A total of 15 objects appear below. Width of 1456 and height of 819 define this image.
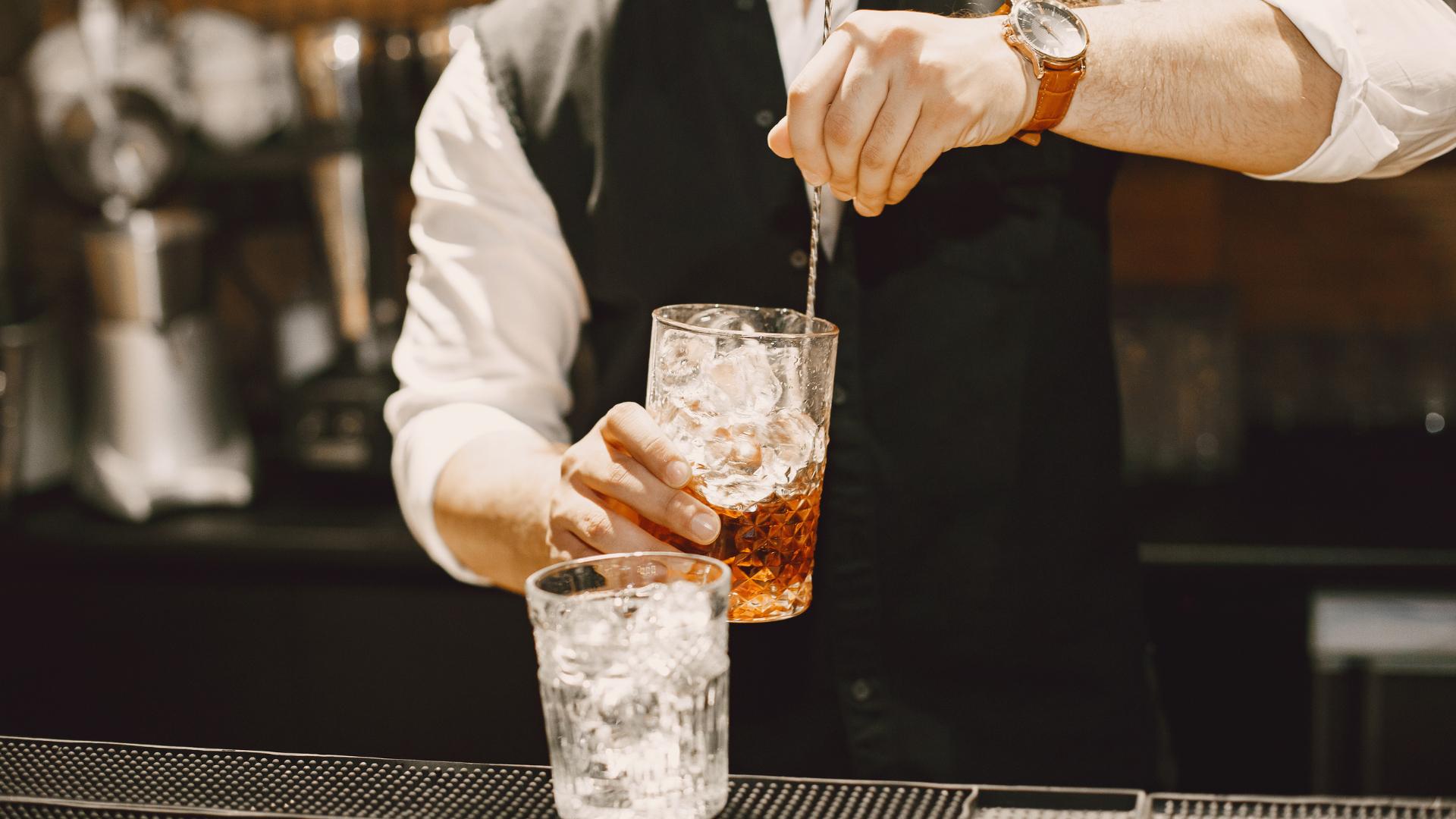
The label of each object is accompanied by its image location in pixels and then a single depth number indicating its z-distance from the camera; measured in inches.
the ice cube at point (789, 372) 34.3
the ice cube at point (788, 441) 35.2
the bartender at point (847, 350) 55.1
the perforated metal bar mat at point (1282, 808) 31.4
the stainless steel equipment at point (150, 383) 97.8
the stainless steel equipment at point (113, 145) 99.7
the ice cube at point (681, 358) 34.2
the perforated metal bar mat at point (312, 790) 31.8
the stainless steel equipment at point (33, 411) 98.4
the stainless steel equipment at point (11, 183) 101.2
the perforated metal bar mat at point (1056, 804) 31.7
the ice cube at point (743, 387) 34.3
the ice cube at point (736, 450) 35.3
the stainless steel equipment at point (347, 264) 100.0
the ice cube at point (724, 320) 38.1
